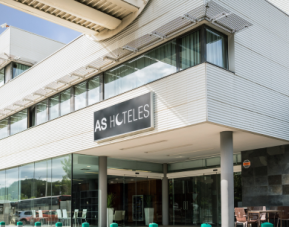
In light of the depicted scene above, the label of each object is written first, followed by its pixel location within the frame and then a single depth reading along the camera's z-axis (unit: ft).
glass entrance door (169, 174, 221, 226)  65.82
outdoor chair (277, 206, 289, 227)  48.39
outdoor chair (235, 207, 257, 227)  48.45
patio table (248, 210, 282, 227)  46.79
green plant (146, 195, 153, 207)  73.20
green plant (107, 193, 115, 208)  68.10
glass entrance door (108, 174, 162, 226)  68.64
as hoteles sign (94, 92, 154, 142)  47.57
